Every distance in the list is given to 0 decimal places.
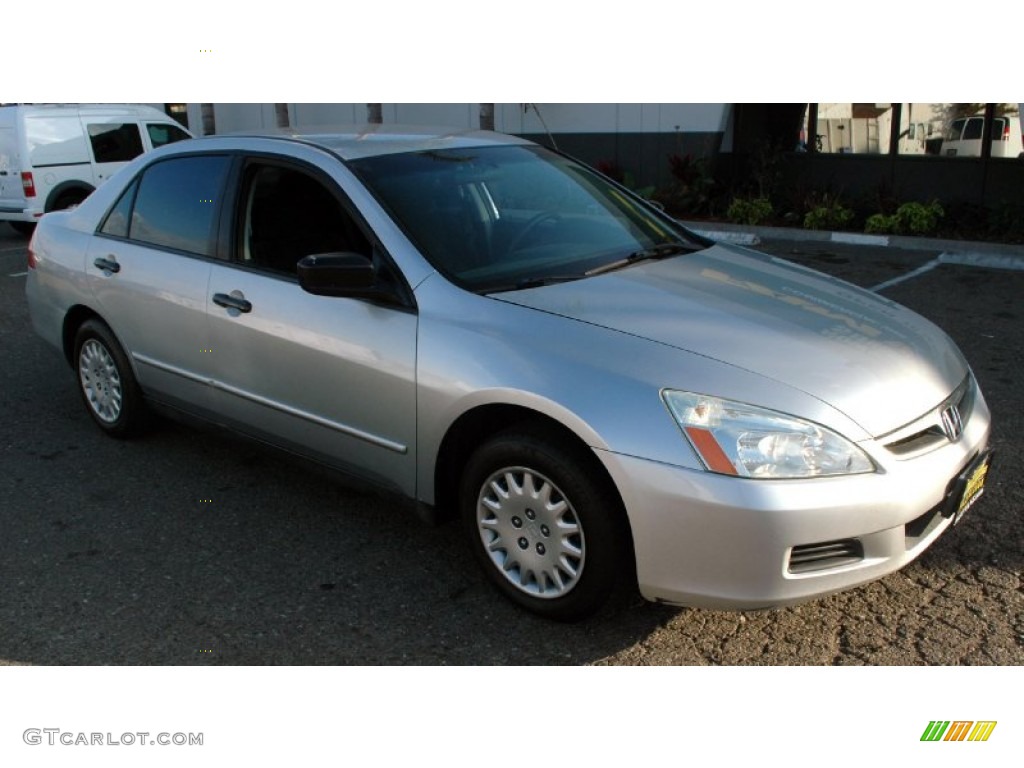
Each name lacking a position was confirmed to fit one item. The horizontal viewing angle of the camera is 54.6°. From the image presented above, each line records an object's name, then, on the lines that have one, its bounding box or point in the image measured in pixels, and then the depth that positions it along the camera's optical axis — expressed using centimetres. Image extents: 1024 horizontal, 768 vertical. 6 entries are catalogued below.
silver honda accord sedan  300
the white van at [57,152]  1265
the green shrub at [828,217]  1205
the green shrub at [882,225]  1159
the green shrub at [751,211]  1266
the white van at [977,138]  1201
